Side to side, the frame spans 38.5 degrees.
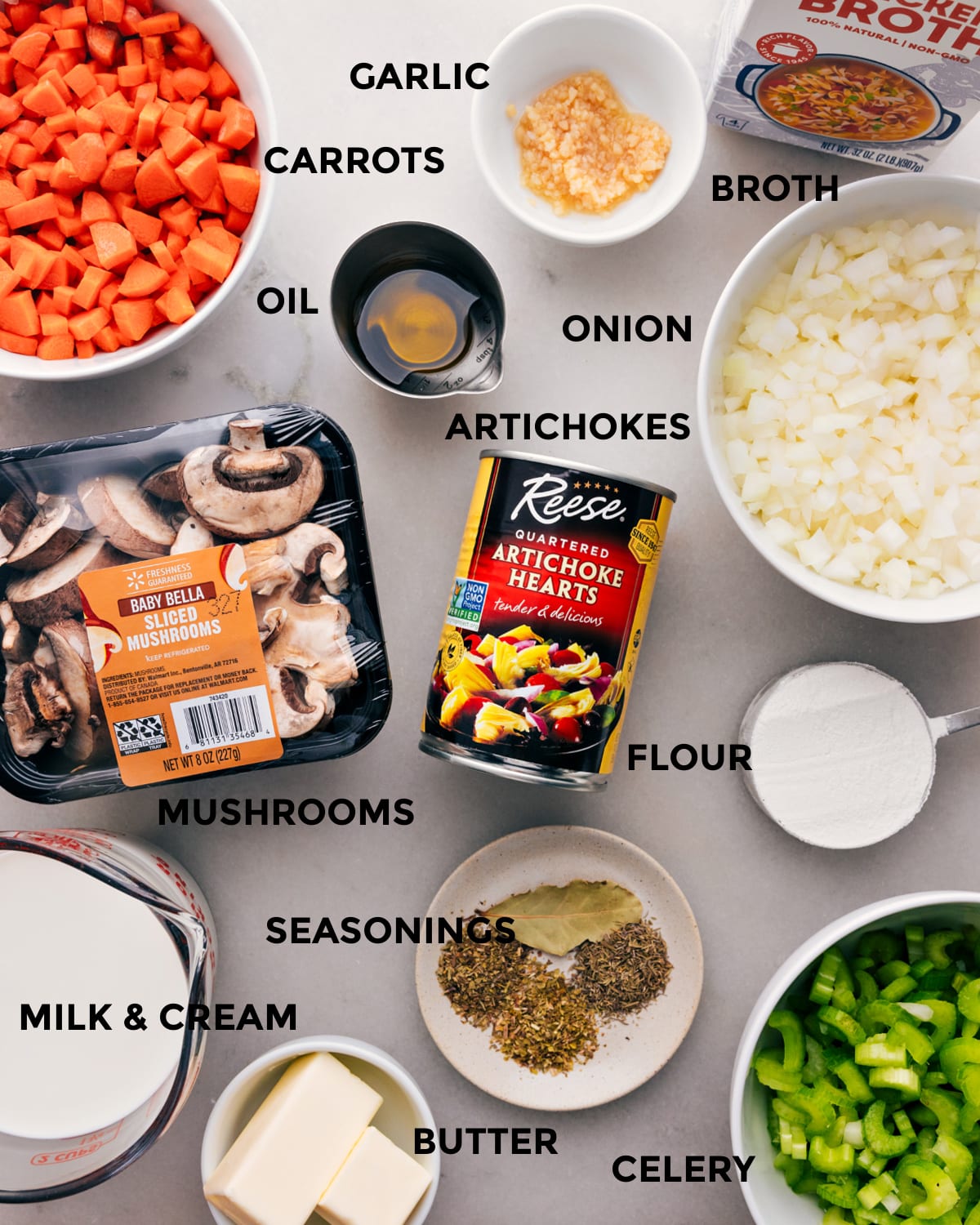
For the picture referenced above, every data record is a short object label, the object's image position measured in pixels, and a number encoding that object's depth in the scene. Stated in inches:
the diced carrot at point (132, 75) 20.5
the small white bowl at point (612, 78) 21.2
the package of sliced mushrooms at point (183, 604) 19.7
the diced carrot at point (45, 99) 20.2
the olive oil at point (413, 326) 21.7
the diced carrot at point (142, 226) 20.6
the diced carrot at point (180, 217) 20.7
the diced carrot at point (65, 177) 20.3
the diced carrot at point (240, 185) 20.6
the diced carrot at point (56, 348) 20.6
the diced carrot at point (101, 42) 20.6
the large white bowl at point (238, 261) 20.4
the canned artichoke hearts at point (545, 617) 19.6
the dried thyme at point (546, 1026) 21.9
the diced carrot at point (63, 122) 20.3
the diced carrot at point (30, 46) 20.4
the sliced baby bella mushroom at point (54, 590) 19.6
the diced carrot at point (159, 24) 20.5
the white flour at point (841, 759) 21.7
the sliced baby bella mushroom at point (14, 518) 19.7
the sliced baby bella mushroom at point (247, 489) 19.7
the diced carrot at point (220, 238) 20.7
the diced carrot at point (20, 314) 20.5
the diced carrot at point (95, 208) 20.6
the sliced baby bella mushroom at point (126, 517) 19.7
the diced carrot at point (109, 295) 20.6
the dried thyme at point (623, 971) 21.9
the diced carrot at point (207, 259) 20.5
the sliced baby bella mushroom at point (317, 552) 19.8
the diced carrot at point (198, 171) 20.4
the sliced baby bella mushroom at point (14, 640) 19.6
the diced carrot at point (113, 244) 20.4
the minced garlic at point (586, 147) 21.7
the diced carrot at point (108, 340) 20.6
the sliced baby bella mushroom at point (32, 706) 19.7
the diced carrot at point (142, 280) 20.5
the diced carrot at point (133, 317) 20.6
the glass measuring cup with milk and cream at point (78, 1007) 19.9
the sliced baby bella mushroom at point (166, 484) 19.8
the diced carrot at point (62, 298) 20.5
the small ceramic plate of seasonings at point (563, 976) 21.9
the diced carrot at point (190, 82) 20.7
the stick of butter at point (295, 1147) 19.8
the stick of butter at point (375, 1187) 19.9
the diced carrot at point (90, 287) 20.5
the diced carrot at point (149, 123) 20.3
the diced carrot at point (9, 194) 20.4
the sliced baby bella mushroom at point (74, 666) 19.7
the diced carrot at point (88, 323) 20.5
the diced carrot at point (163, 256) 20.6
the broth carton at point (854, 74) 18.7
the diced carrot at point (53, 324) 20.6
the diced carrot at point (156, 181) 20.3
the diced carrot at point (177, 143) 20.4
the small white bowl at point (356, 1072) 20.5
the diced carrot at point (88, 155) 20.2
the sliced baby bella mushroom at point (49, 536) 19.6
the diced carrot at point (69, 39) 20.4
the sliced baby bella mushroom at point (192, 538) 19.7
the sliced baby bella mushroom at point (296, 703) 19.7
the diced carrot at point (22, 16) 20.5
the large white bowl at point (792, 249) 20.4
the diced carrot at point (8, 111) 20.3
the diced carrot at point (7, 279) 20.4
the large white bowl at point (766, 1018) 20.1
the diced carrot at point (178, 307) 20.6
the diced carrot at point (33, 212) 20.4
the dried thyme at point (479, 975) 22.0
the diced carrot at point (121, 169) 20.4
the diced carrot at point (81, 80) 20.4
